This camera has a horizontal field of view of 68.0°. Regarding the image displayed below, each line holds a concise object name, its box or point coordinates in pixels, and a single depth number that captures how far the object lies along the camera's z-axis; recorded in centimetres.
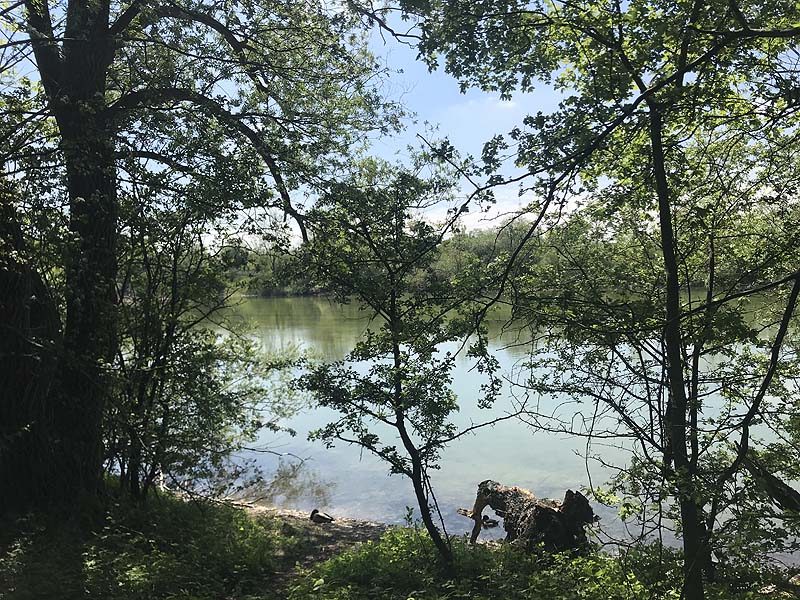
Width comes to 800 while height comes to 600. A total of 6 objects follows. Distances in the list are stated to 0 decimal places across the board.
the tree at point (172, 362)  596
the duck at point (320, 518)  884
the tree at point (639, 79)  321
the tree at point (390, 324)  498
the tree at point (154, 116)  527
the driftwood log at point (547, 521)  673
